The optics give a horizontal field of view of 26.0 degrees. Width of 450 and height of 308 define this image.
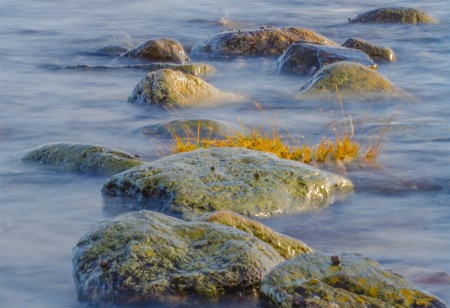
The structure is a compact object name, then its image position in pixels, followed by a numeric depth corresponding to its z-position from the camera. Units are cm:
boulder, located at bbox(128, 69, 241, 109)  1366
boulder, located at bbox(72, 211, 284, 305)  639
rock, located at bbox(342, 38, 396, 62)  1769
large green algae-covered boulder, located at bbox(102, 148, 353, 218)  837
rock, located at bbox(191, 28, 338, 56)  1822
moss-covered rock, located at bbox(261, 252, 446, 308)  606
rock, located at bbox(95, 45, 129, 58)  1860
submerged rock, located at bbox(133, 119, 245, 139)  1144
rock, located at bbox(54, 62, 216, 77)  1605
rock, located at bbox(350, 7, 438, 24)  2220
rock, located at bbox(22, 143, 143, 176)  992
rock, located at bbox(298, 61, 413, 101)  1409
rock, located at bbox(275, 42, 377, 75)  1619
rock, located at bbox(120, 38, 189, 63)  1755
